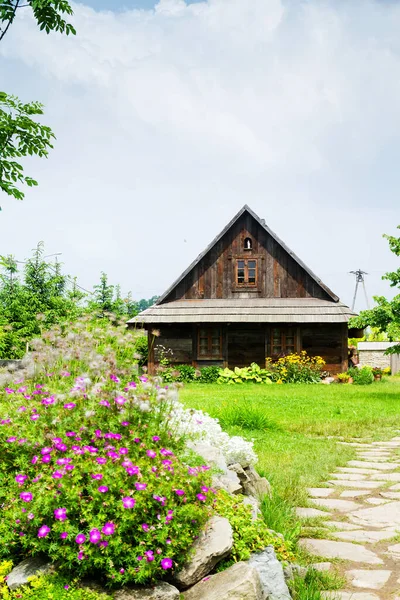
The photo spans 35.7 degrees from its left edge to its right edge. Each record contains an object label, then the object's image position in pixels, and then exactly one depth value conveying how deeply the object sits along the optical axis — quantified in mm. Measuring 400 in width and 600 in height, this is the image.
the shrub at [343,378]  22047
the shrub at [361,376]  21875
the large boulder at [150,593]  3229
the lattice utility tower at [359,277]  65688
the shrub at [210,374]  22469
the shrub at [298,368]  21875
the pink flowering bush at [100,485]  3297
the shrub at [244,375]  22125
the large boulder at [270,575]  3579
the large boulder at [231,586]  3174
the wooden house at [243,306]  23047
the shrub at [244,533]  3717
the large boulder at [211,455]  4691
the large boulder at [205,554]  3441
